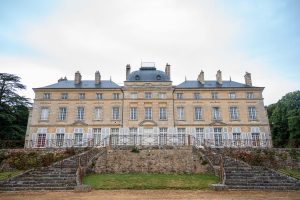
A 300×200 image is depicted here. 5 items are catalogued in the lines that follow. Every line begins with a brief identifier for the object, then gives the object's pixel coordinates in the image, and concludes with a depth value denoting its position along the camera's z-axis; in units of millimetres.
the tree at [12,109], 25656
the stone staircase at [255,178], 10562
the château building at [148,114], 24911
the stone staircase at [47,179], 10664
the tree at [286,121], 25953
